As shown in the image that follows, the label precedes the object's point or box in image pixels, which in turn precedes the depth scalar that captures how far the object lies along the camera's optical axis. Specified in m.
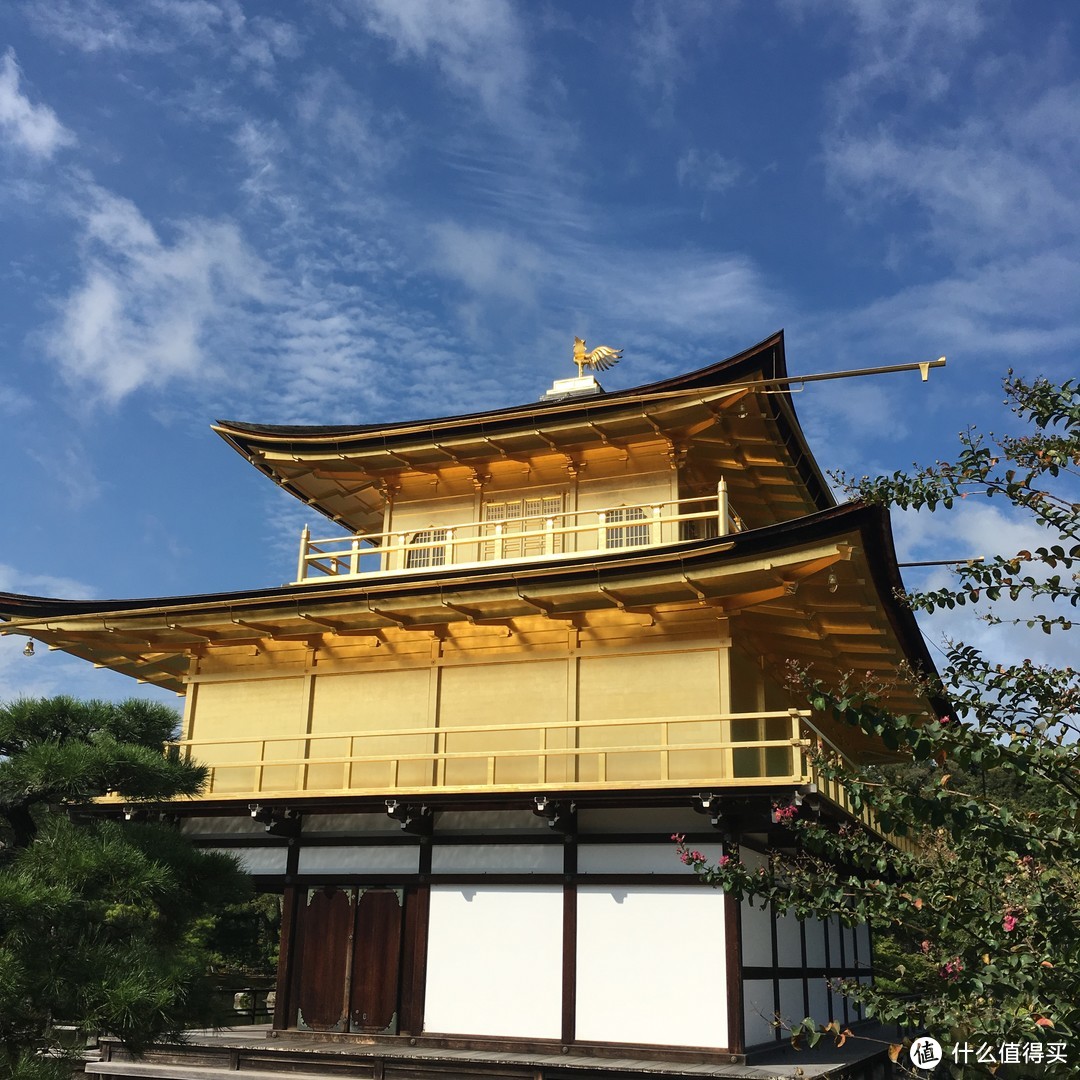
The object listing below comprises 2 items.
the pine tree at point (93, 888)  9.00
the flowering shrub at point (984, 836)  5.54
